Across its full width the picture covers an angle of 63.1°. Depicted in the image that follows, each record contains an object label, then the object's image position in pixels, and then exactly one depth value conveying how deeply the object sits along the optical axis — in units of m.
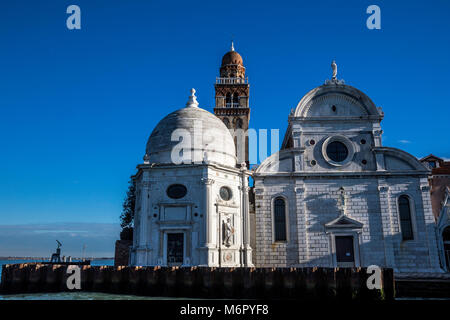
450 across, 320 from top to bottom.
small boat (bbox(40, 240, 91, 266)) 43.34
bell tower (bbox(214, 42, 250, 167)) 43.94
